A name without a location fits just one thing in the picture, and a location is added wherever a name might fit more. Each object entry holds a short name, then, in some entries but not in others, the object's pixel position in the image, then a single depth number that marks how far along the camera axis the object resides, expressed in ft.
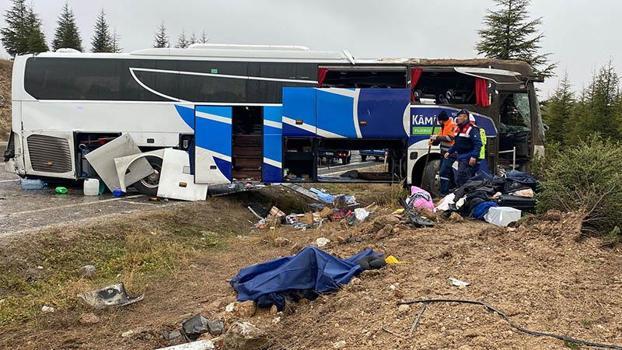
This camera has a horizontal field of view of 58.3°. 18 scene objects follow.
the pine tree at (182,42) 180.45
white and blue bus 37.47
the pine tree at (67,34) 152.46
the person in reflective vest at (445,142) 34.17
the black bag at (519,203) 26.20
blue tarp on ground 15.78
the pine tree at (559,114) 107.86
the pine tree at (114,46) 169.57
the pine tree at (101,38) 163.84
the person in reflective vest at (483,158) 33.11
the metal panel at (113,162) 37.06
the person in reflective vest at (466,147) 32.01
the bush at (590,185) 21.25
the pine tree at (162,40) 174.24
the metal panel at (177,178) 37.09
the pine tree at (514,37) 96.63
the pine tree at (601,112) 96.48
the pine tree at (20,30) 141.97
